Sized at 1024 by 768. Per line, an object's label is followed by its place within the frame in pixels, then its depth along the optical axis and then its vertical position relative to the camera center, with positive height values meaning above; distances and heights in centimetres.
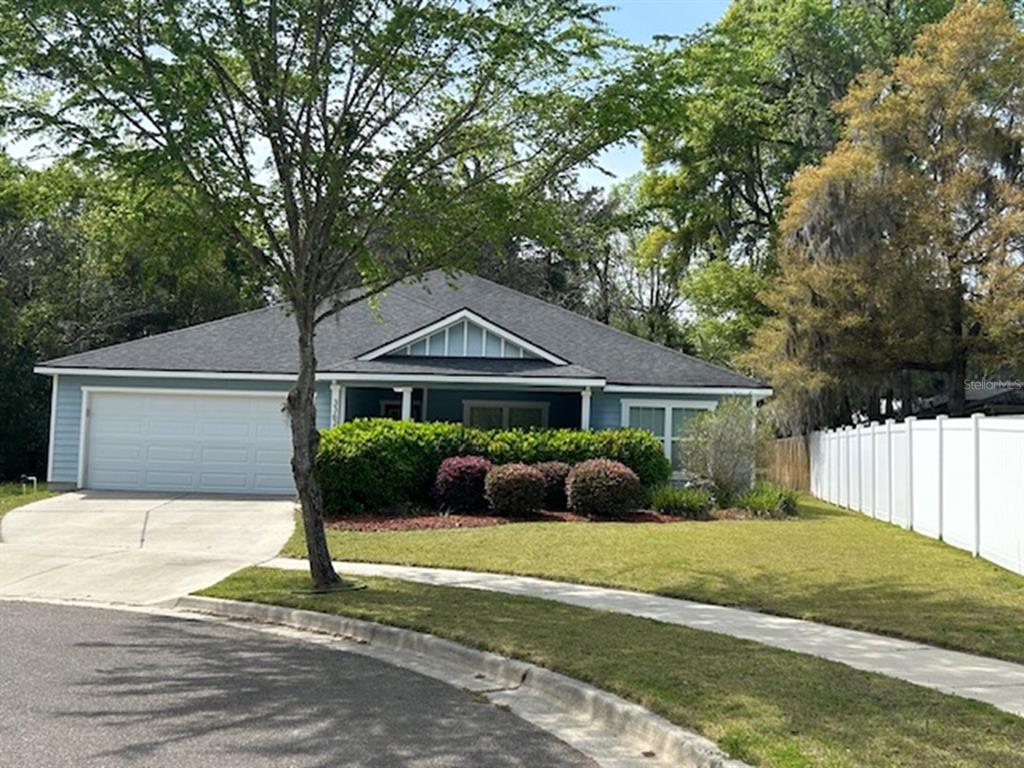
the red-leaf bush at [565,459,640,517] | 1847 -88
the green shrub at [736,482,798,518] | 1938 -109
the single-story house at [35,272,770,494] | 2233 +103
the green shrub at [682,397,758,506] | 2041 -14
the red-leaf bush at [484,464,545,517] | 1830 -93
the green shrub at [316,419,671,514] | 1817 -26
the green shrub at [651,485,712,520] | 1891 -113
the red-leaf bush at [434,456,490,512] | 1869 -87
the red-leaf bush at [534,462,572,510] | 1948 -73
